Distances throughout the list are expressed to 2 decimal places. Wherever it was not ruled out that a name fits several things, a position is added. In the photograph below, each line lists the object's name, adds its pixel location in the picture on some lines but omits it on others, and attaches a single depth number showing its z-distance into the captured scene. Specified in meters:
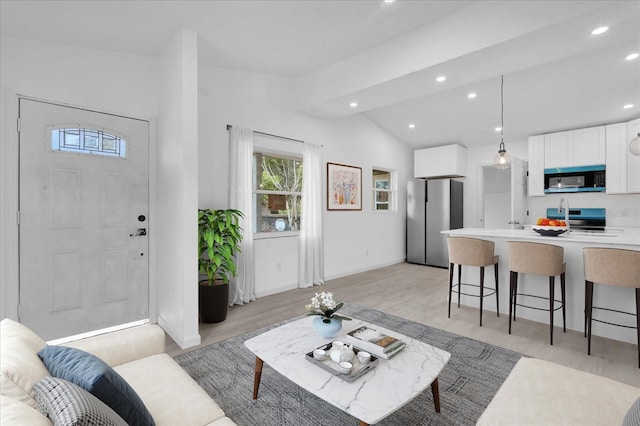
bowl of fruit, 3.27
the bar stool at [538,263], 2.89
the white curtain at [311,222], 4.75
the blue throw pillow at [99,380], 1.01
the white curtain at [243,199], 3.94
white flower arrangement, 1.97
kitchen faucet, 3.55
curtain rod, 3.93
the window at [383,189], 6.50
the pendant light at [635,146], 3.17
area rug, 1.85
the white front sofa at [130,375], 0.89
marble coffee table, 1.37
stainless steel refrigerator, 6.37
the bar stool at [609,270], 2.49
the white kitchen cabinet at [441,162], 6.48
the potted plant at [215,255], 3.29
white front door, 2.68
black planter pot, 3.29
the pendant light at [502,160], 4.04
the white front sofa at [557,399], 1.25
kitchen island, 2.88
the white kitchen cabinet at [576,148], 5.00
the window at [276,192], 4.38
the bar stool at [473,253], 3.31
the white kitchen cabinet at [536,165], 5.59
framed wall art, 5.30
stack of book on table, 1.76
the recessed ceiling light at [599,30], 2.47
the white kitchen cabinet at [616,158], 4.76
